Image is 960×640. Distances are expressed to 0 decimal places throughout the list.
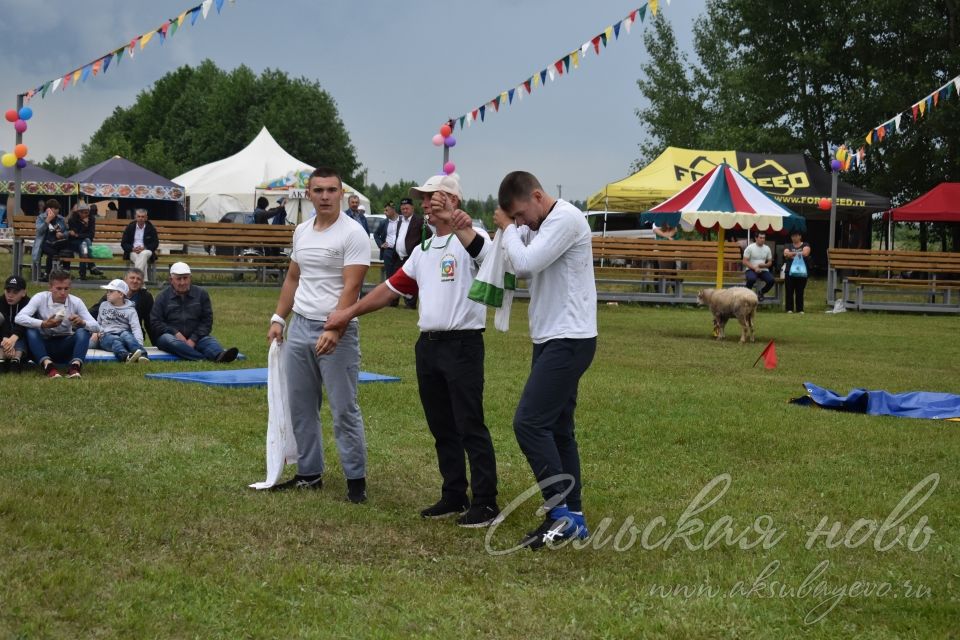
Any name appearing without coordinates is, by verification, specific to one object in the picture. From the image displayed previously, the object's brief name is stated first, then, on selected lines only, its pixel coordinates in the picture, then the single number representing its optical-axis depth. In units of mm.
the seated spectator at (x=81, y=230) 22984
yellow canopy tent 30422
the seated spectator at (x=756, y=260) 24734
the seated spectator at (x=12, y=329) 11211
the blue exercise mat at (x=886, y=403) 10516
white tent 47406
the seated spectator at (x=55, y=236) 22594
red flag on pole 14141
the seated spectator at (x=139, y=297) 13547
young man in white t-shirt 6703
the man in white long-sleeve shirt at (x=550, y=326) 5719
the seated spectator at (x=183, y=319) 12969
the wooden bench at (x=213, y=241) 24469
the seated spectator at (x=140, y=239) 22859
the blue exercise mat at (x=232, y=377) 10898
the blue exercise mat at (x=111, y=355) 12447
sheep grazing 17688
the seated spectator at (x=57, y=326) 11328
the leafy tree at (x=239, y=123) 80250
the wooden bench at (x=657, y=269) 25656
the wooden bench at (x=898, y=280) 26047
